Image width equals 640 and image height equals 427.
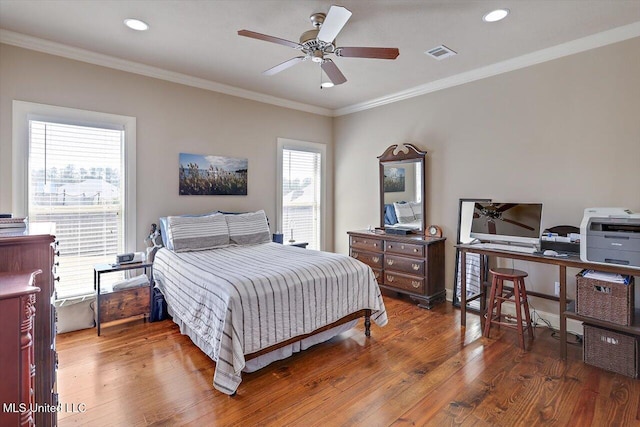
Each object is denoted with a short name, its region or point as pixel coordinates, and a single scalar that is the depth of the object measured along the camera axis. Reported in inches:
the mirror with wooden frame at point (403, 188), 173.6
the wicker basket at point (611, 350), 94.7
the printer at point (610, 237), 93.9
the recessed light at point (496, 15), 100.3
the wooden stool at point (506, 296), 116.8
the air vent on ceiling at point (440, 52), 125.9
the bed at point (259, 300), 87.2
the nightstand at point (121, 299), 125.8
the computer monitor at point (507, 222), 124.2
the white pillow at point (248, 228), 155.0
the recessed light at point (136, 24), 106.7
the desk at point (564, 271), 94.8
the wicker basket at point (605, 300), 94.9
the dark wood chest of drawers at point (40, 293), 57.4
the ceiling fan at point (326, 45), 86.0
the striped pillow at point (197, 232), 138.2
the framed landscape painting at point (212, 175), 161.0
